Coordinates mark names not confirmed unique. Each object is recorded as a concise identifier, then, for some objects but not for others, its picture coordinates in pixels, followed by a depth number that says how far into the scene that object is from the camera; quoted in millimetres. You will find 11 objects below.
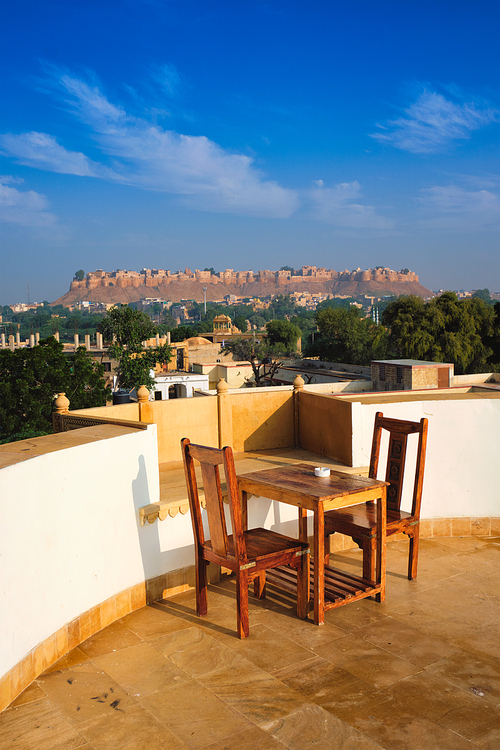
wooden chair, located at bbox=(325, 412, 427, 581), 5070
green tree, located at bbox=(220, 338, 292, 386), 53062
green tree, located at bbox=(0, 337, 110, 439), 23028
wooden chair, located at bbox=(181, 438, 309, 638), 4242
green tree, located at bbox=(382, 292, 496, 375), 41969
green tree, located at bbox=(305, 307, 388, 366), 54797
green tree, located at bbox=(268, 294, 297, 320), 176088
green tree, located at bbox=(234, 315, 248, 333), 125025
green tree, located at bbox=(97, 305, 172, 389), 33469
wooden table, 4422
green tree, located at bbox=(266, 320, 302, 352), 72812
